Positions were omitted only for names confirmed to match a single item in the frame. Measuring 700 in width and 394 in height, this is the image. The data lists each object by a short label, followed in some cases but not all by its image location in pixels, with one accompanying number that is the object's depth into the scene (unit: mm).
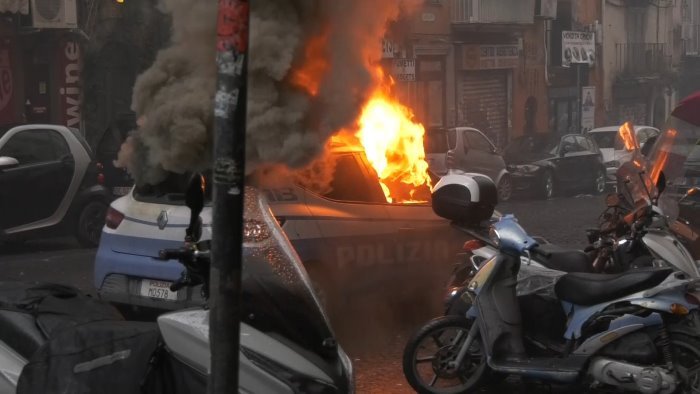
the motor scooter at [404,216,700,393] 5805
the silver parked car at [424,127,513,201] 19625
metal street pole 2988
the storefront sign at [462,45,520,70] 31812
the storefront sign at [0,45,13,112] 20734
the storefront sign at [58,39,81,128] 21812
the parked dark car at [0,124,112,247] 12336
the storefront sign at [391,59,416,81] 27203
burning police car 6777
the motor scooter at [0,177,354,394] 3410
